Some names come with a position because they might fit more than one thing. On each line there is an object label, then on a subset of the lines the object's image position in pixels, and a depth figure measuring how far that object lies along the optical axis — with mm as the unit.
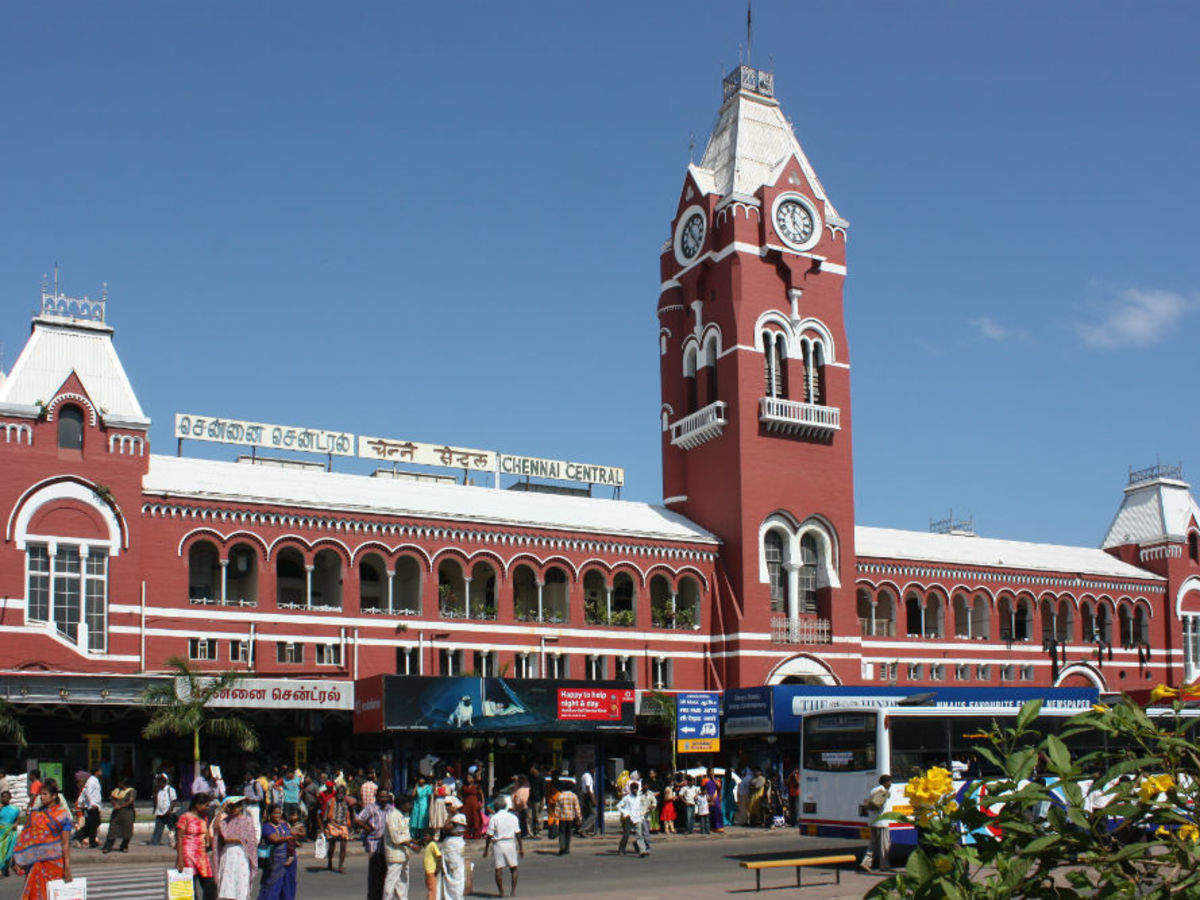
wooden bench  22897
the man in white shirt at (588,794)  39500
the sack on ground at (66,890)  15344
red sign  38781
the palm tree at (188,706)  35938
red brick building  40656
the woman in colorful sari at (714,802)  39562
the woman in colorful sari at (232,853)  17312
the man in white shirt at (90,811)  30562
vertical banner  40312
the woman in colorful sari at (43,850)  16953
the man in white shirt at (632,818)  31344
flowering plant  6840
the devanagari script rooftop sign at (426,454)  55656
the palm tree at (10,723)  34344
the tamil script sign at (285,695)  38031
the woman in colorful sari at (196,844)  18016
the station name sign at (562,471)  59438
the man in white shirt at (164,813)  32156
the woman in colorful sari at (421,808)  30484
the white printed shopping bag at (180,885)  16609
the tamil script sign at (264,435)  51031
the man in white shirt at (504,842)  23494
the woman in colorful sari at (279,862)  17734
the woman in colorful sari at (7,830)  24750
